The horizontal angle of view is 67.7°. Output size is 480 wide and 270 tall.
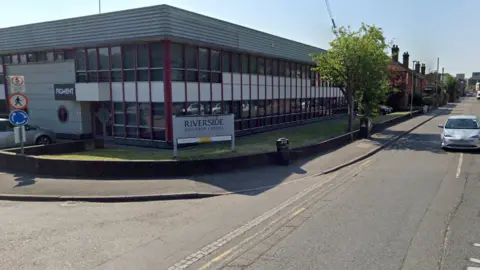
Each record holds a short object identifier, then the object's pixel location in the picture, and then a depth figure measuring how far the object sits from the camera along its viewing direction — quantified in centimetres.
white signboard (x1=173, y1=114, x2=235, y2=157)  1260
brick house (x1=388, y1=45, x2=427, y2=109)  5006
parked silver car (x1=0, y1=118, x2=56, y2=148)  1566
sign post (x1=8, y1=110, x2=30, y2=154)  1176
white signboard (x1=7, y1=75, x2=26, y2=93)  1191
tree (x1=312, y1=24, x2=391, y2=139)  2159
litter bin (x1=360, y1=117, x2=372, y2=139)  2155
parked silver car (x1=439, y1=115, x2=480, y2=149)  1536
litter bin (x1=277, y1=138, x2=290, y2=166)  1291
